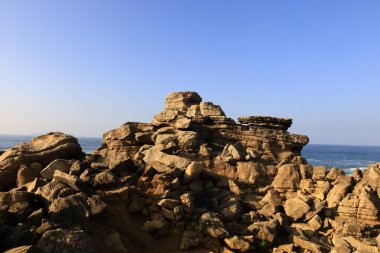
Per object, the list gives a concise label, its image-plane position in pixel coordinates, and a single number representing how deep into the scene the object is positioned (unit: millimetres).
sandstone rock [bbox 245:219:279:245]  12391
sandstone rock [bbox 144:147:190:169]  16609
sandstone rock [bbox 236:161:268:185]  17438
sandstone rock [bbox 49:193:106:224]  10648
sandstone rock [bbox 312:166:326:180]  17388
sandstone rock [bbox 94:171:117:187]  13656
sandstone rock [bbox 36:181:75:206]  11648
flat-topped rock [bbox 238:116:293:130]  23016
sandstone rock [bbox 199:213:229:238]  12255
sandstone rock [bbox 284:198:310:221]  14320
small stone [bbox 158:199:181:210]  13227
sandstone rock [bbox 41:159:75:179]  15304
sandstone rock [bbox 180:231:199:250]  11995
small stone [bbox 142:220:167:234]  12547
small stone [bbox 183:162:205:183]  15547
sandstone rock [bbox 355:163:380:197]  15206
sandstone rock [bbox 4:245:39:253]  8266
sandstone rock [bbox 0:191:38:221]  10891
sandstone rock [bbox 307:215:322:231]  13680
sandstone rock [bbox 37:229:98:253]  8906
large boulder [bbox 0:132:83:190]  16531
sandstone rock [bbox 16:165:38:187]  15742
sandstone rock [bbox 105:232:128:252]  11227
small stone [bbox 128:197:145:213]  13266
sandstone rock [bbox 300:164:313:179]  17452
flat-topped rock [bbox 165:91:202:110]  26536
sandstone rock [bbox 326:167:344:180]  17781
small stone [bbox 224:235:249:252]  11805
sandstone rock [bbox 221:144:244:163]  18166
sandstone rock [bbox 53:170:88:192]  12312
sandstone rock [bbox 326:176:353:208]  14977
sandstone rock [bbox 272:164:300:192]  16811
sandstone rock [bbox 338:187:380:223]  13789
